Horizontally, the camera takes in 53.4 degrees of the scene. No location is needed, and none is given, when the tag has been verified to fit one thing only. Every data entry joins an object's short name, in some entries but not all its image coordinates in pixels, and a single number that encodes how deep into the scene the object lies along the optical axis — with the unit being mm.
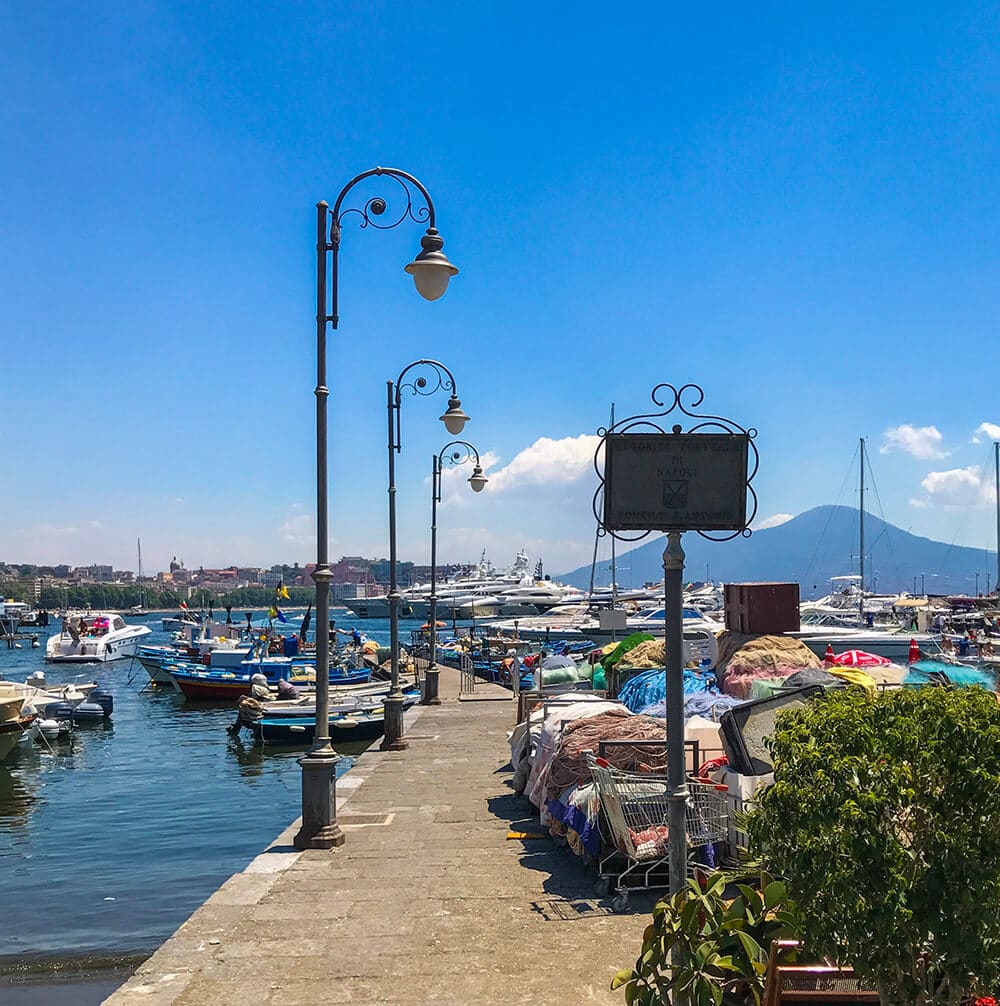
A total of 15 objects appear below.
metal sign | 5621
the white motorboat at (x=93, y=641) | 75062
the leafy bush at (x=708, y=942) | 4941
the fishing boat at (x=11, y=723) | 30688
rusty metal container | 16469
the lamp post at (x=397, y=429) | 17266
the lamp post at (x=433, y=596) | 27375
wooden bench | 5020
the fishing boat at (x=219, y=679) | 44938
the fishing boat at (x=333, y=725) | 29500
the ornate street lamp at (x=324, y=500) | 10156
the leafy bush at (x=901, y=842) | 3904
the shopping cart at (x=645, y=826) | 8781
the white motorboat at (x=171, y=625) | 137625
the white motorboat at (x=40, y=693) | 32344
